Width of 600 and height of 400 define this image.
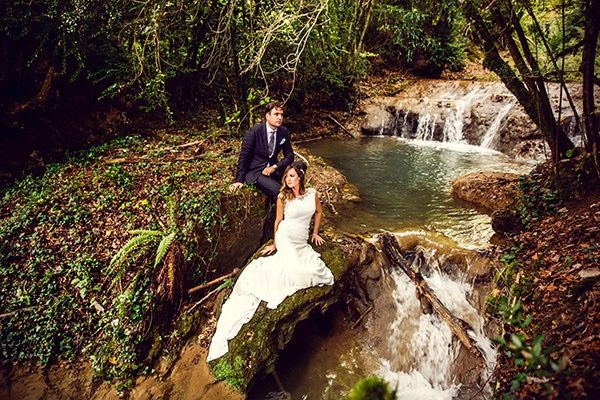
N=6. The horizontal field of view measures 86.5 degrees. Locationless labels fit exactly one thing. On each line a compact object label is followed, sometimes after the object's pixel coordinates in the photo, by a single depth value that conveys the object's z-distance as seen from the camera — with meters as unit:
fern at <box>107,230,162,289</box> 4.36
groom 5.02
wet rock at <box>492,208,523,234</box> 5.41
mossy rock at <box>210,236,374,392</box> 3.78
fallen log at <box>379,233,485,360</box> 4.27
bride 4.05
